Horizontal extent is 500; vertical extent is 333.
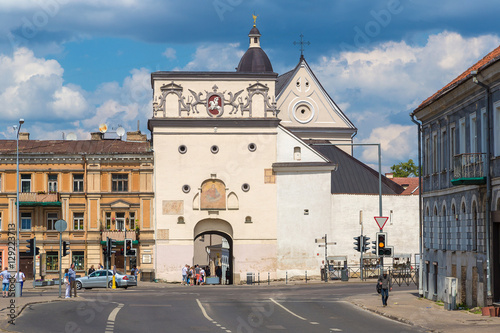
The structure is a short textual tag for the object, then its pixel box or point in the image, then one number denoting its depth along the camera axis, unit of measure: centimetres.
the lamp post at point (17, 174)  6133
